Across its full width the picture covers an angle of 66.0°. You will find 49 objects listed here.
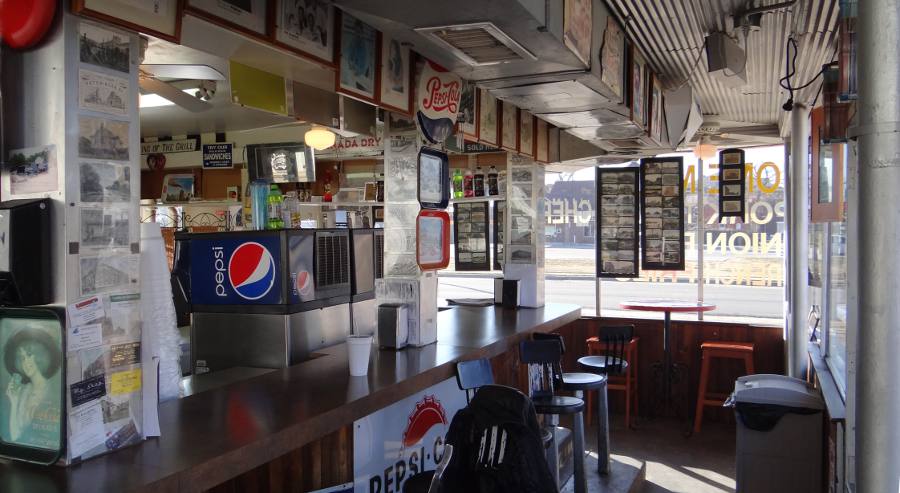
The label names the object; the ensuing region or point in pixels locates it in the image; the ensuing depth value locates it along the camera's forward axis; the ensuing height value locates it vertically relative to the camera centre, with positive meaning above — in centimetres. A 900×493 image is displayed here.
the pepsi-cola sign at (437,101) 367 +75
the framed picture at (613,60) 377 +100
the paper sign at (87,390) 185 -41
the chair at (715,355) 638 -111
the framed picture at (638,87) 455 +103
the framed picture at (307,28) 254 +81
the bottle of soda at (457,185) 715 +53
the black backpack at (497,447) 252 -79
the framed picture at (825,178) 338 +31
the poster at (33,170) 186 +18
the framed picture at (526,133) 561 +85
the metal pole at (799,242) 542 -5
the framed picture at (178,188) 878 +63
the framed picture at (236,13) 216 +74
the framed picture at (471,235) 777 +1
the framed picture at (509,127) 520 +84
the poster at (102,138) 189 +28
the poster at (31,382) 184 -40
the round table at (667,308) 646 -68
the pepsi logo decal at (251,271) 348 -17
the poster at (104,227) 189 +3
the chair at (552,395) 390 -93
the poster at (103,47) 189 +53
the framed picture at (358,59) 295 +79
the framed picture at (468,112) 442 +81
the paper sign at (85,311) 185 -20
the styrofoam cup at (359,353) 304 -51
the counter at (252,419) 179 -62
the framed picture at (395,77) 331 +79
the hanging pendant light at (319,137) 481 +70
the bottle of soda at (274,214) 382 +13
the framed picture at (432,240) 388 -2
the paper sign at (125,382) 197 -42
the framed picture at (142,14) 185 +63
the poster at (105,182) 189 +15
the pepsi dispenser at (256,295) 346 -30
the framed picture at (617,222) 762 +15
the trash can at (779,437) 398 -118
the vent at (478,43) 277 +83
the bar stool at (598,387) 441 -98
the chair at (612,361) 524 -98
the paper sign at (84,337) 185 -27
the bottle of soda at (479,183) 702 +54
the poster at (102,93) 189 +41
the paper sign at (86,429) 184 -52
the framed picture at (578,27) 302 +96
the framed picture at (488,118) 471 +83
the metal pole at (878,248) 180 -3
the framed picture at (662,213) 752 +25
